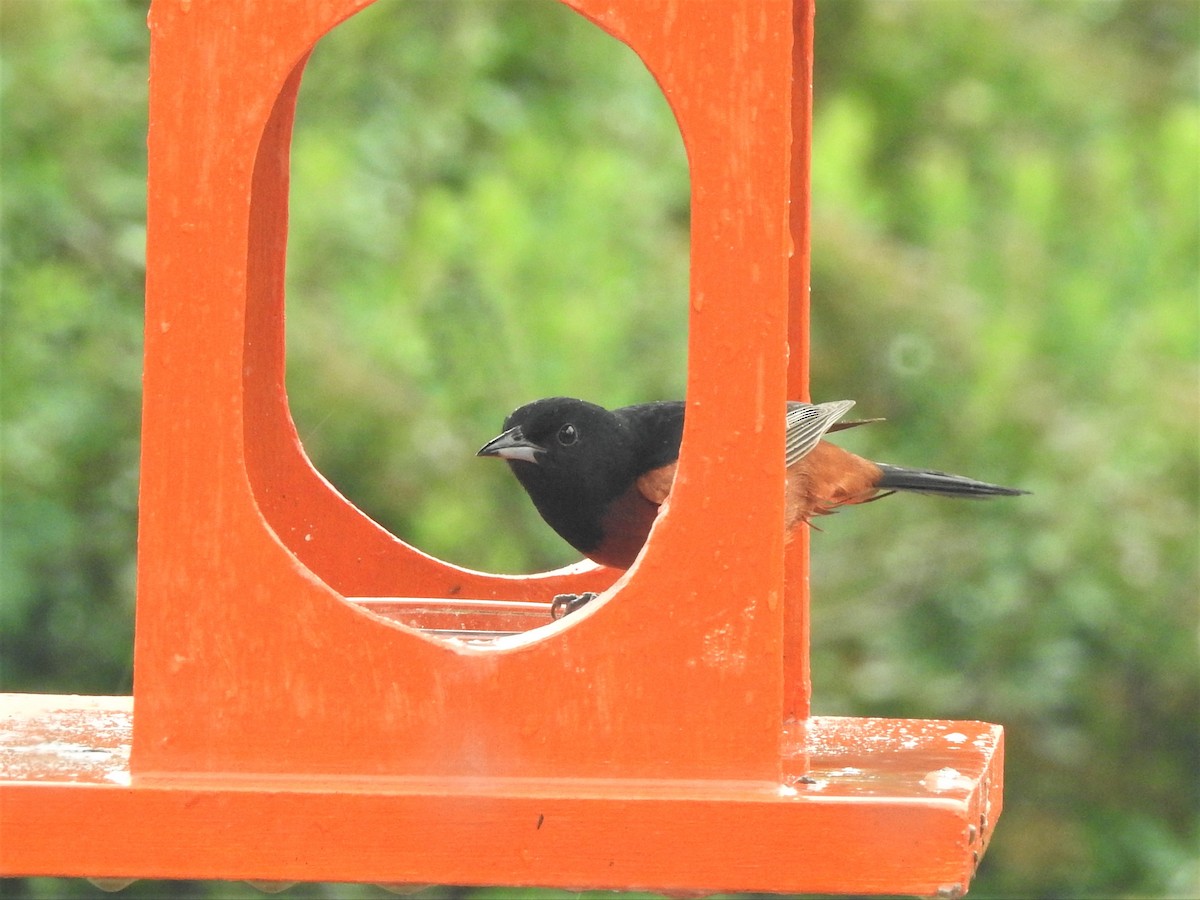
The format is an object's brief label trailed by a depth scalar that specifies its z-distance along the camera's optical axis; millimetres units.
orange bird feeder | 4910
